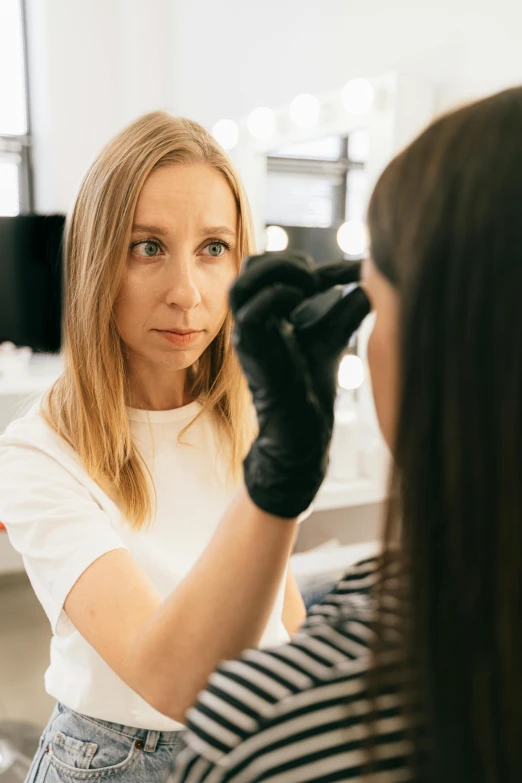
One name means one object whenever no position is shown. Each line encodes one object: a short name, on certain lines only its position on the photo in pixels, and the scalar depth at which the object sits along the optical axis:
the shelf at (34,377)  2.14
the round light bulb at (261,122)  1.83
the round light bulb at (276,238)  1.82
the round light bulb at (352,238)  1.62
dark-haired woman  0.34
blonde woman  0.65
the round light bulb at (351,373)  1.70
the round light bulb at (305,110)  1.67
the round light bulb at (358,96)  1.50
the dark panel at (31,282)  2.26
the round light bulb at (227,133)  1.97
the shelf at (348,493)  1.59
